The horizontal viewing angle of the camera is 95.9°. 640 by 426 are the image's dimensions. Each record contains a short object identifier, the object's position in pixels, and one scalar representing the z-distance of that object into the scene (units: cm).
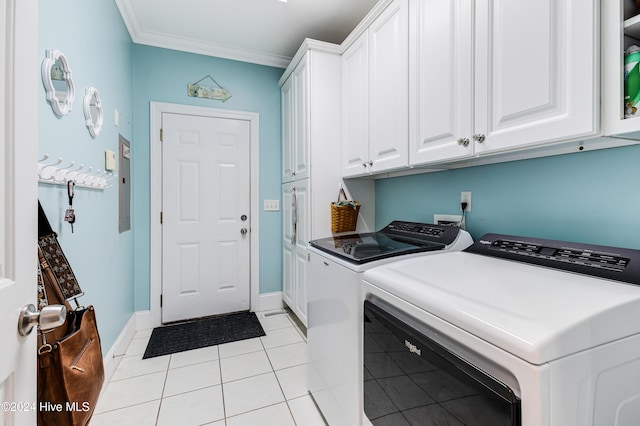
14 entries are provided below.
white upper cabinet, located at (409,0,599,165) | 86
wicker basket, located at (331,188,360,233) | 221
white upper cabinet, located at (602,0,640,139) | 79
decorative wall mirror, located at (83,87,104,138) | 157
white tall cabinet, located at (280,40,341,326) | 226
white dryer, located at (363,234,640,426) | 57
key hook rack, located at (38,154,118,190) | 117
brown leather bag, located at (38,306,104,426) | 73
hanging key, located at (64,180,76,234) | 126
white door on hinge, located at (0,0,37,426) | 57
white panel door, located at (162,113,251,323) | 277
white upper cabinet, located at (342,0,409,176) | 161
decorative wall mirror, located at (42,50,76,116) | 118
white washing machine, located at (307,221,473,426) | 123
